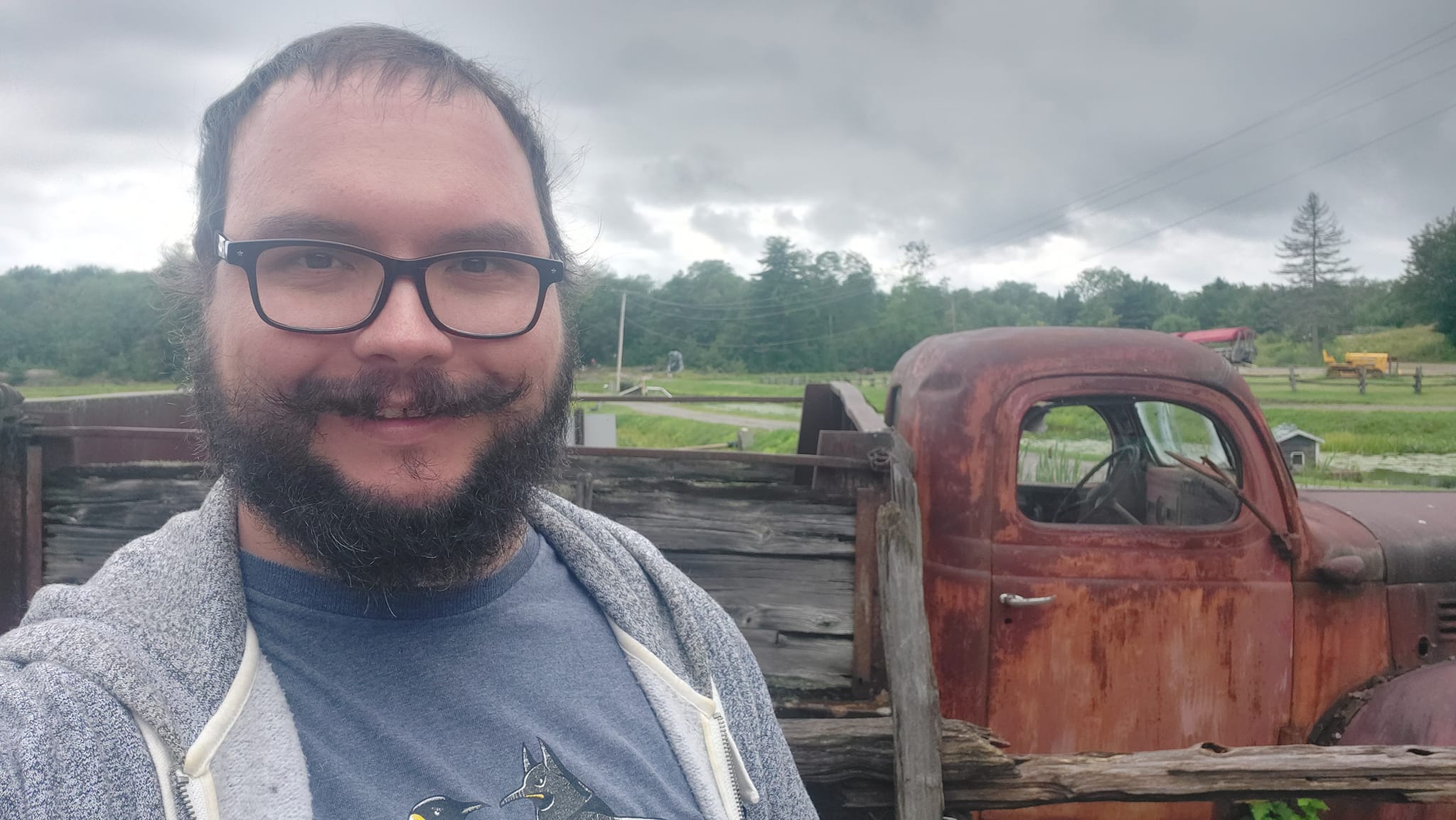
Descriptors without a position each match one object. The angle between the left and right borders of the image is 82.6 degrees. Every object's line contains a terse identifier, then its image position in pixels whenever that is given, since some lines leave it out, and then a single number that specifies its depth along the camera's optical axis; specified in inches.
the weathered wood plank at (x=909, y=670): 81.1
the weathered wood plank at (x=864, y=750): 84.6
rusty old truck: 94.7
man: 34.7
